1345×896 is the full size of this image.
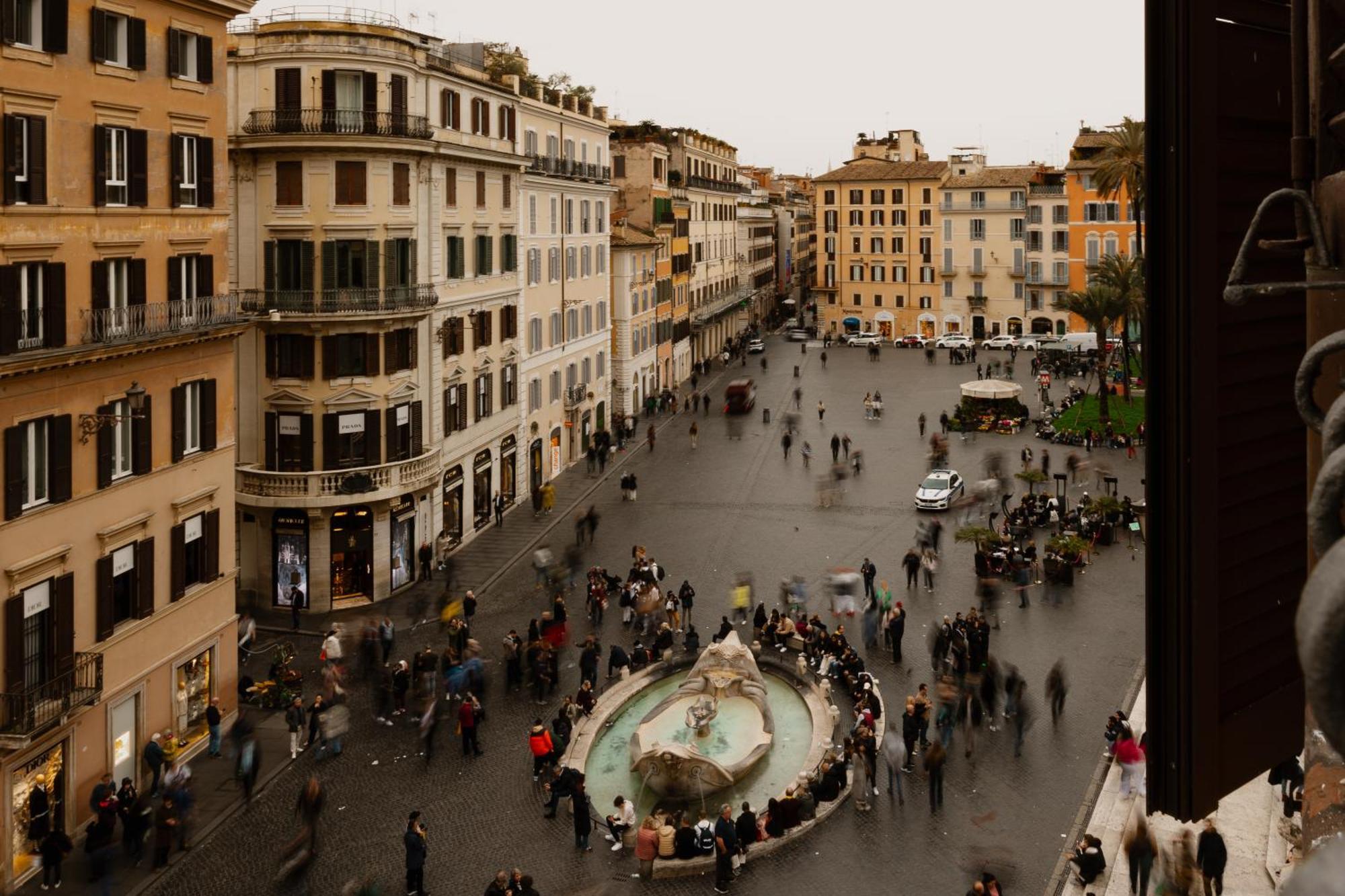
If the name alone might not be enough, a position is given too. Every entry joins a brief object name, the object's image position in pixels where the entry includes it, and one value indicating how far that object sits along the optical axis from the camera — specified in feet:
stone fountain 69.05
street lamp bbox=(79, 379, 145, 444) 67.72
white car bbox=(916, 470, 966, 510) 141.49
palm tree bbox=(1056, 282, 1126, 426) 197.47
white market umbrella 194.49
